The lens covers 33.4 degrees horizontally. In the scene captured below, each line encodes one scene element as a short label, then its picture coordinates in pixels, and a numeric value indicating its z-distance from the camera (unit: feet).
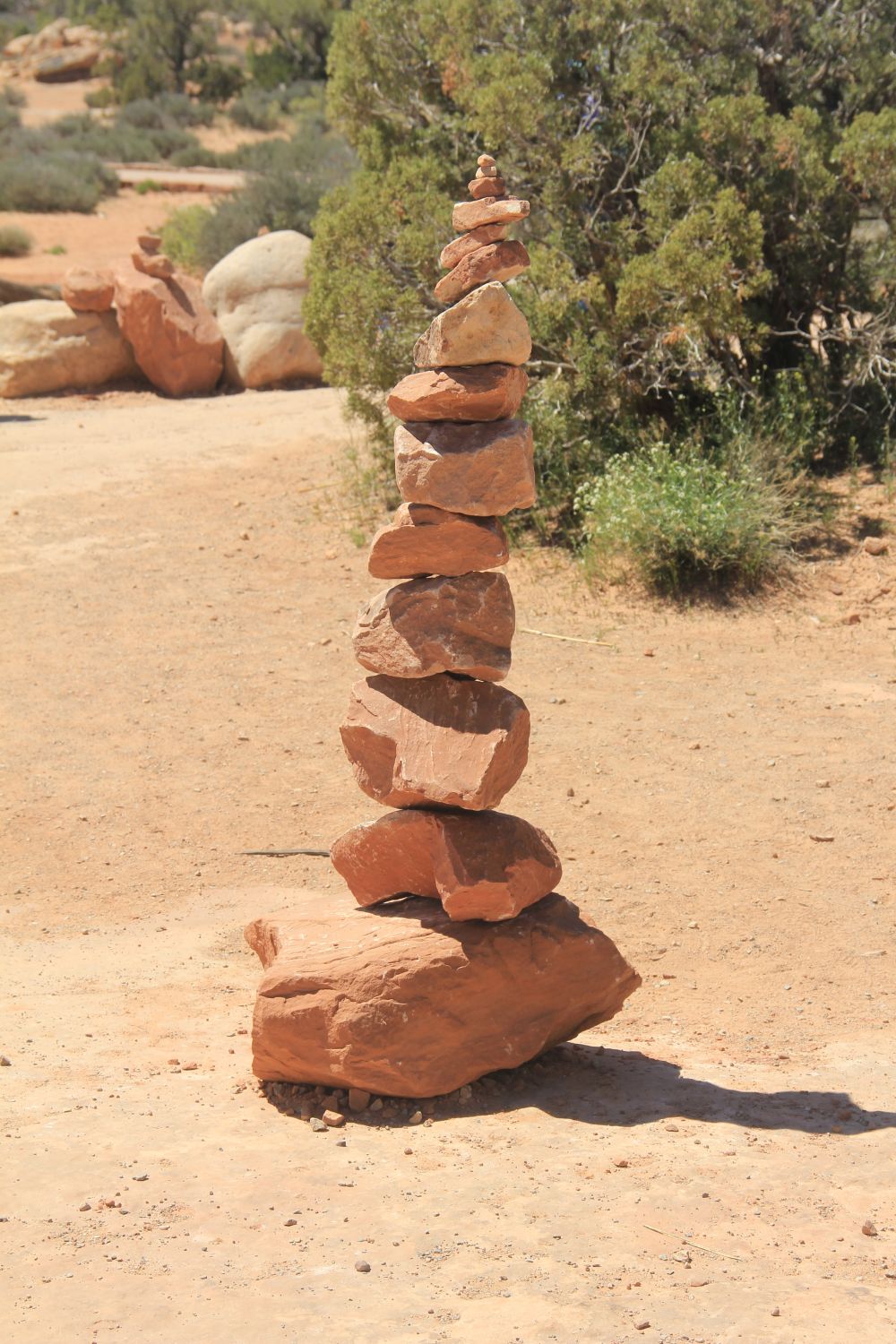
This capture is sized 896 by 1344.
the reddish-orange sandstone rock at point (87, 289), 54.65
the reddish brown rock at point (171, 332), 54.29
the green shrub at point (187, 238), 72.38
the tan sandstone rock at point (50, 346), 55.47
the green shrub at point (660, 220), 36.81
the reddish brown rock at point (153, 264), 54.49
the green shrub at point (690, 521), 34.78
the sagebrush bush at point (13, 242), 83.30
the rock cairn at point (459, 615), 17.29
